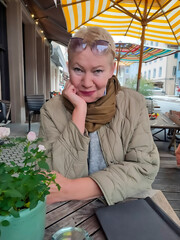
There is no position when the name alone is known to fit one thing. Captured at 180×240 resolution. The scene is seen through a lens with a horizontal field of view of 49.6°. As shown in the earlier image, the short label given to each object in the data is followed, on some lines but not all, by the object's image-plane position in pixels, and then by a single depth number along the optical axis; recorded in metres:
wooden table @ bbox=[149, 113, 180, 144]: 3.40
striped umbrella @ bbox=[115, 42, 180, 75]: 6.21
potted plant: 0.43
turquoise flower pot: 0.46
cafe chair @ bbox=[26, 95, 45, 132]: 5.55
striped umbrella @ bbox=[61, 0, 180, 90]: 3.42
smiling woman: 0.82
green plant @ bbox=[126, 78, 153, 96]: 13.41
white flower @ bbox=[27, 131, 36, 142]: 0.54
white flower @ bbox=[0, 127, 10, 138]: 0.54
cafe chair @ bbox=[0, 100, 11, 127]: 3.64
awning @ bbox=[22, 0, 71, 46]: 5.73
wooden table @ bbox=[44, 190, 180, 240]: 0.65
